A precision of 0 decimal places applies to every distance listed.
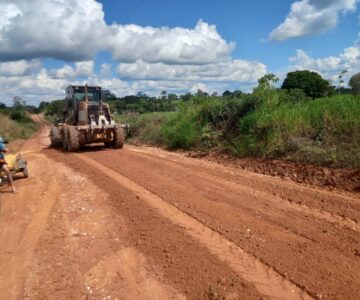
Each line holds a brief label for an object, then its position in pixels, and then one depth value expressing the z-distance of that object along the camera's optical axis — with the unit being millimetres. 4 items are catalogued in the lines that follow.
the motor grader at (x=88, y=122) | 16453
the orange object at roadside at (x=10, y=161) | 10602
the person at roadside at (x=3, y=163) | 9615
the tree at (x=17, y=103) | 80000
